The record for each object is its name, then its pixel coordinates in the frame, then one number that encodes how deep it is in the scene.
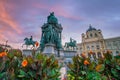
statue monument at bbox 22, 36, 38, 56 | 19.28
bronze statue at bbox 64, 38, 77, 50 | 20.86
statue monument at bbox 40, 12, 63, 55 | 15.02
